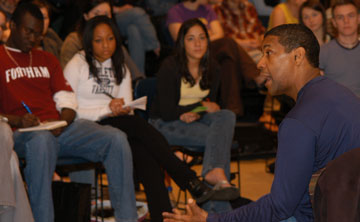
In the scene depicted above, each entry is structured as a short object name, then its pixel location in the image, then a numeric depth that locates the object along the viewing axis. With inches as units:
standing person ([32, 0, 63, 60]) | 354.3
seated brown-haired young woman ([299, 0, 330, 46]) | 406.0
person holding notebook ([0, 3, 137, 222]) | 282.7
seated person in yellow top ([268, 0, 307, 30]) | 443.8
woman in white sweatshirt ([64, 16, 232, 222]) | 296.4
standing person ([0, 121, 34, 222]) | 238.7
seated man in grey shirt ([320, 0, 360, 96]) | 351.9
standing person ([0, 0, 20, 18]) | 372.2
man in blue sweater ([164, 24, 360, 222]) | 157.0
